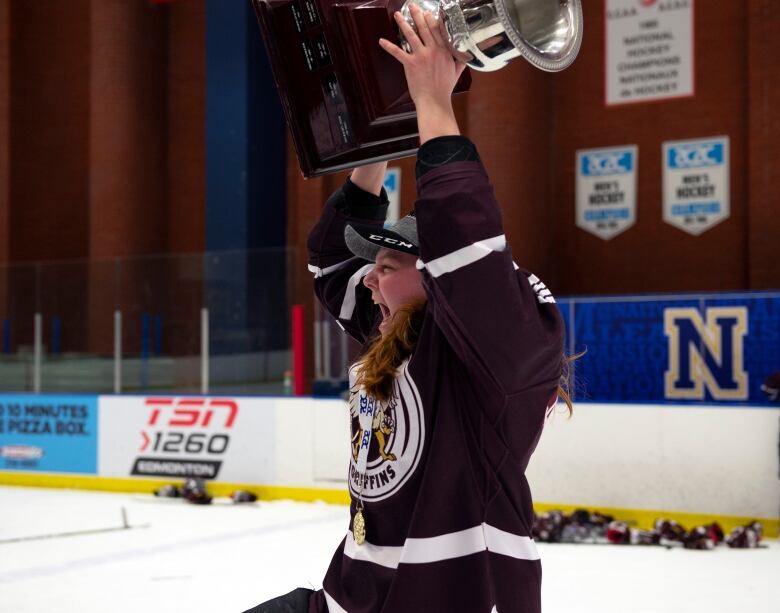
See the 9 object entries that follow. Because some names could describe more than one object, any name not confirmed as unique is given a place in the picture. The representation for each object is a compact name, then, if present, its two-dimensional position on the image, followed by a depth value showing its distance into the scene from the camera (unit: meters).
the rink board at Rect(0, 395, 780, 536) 6.26
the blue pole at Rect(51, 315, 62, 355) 10.45
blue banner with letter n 7.93
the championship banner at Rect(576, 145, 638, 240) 11.45
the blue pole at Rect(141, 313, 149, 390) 9.91
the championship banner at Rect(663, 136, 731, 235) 10.91
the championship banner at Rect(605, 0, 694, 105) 11.08
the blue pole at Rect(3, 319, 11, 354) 10.79
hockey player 1.30
